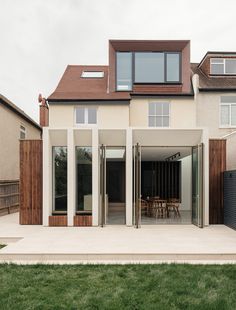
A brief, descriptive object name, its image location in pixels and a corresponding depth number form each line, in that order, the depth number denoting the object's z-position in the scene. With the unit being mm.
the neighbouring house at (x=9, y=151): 14328
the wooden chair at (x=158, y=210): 12834
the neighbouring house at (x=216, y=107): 15914
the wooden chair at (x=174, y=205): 13028
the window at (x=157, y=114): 15938
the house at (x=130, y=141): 10766
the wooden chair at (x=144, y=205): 13891
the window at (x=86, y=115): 15391
